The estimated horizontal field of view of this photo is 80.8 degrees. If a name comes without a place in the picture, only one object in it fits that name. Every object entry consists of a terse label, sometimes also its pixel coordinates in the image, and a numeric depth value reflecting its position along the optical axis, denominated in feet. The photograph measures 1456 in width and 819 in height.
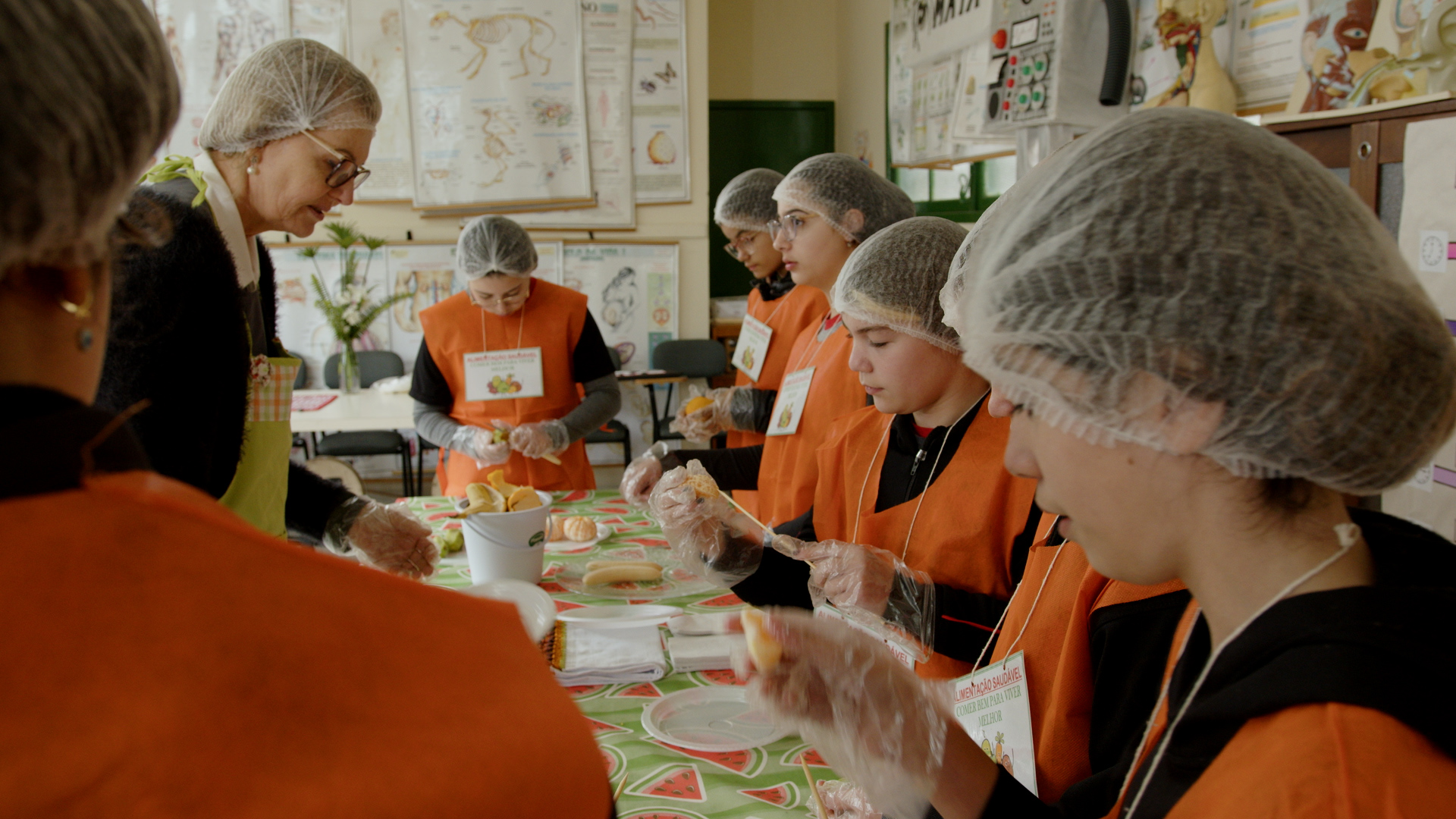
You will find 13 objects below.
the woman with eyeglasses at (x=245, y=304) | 4.38
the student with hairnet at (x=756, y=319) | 10.75
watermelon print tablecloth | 4.35
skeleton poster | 19.52
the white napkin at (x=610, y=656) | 5.69
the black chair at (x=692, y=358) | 20.33
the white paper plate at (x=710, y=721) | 4.95
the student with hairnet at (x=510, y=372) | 10.91
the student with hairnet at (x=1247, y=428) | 2.19
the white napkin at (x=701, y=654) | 5.77
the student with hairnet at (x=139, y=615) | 1.39
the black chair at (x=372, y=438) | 18.42
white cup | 7.00
